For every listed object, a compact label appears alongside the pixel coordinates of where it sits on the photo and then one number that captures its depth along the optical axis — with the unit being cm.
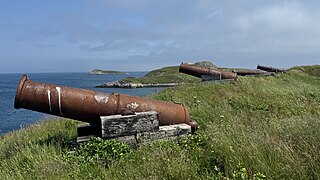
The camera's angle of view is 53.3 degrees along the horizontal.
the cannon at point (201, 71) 1842
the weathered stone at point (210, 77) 1798
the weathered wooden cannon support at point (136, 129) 545
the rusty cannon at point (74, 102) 544
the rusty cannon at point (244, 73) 2764
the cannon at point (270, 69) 3412
